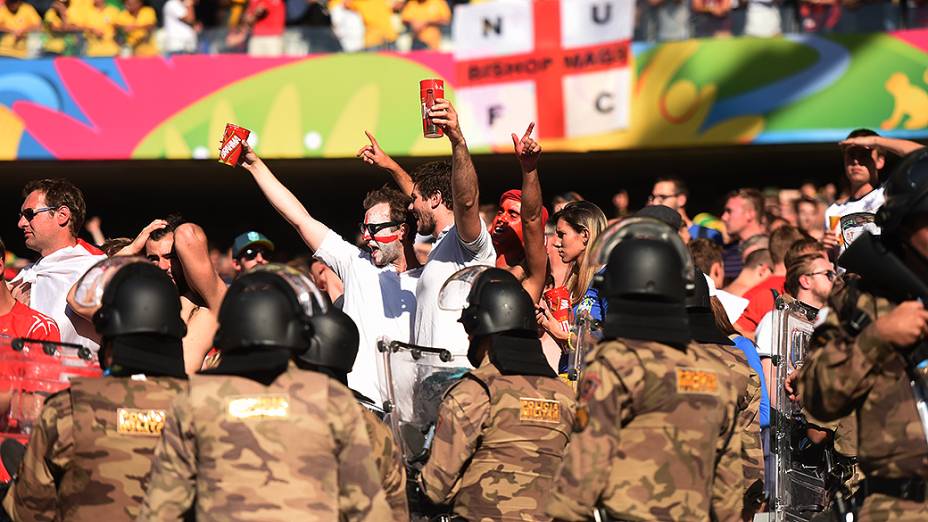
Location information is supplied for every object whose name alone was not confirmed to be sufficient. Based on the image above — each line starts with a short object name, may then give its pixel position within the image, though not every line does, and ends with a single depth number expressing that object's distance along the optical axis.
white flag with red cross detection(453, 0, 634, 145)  29.30
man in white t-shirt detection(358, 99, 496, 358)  12.55
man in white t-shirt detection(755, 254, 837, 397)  15.28
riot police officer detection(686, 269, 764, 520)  11.73
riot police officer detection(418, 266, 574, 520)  10.64
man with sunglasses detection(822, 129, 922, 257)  15.23
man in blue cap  18.36
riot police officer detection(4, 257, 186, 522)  9.58
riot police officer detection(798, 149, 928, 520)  8.58
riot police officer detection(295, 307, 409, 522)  10.00
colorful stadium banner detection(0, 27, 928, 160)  29.75
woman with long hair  14.00
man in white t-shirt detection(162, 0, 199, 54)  32.28
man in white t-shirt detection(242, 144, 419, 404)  13.48
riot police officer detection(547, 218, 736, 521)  8.78
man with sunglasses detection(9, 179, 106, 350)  14.20
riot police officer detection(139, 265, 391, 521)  8.66
